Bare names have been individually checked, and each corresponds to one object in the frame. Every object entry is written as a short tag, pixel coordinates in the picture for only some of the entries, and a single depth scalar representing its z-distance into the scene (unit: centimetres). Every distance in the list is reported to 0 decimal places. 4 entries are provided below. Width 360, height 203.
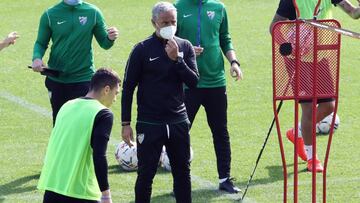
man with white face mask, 1786
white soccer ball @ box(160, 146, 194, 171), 2250
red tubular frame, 1670
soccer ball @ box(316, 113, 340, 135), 2580
